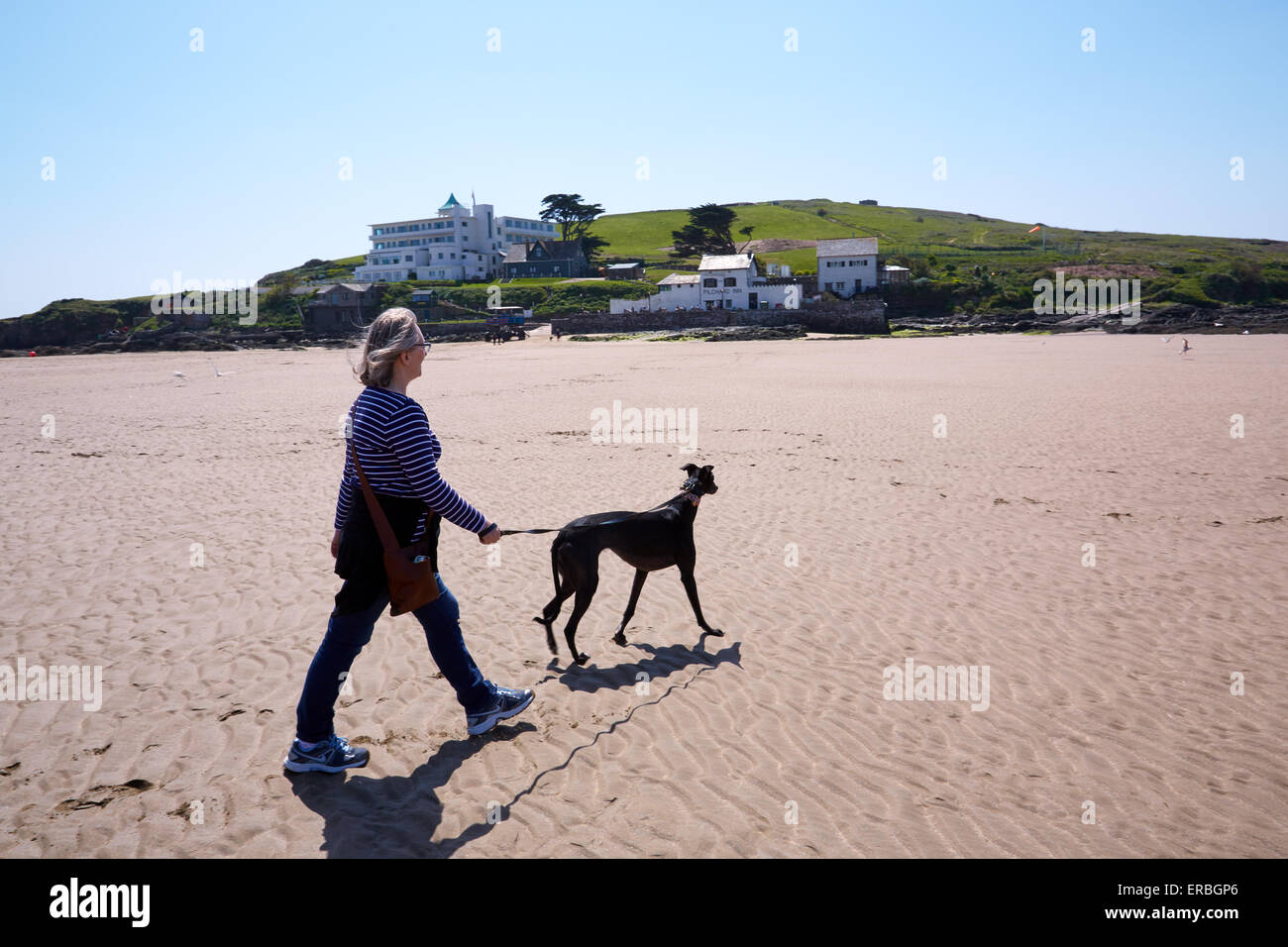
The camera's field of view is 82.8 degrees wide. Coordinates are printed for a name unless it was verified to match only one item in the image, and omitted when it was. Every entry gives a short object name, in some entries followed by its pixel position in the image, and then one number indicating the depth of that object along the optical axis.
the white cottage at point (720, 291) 78.56
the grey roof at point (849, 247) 83.16
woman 4.28
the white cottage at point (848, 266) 83.06
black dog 6.20
